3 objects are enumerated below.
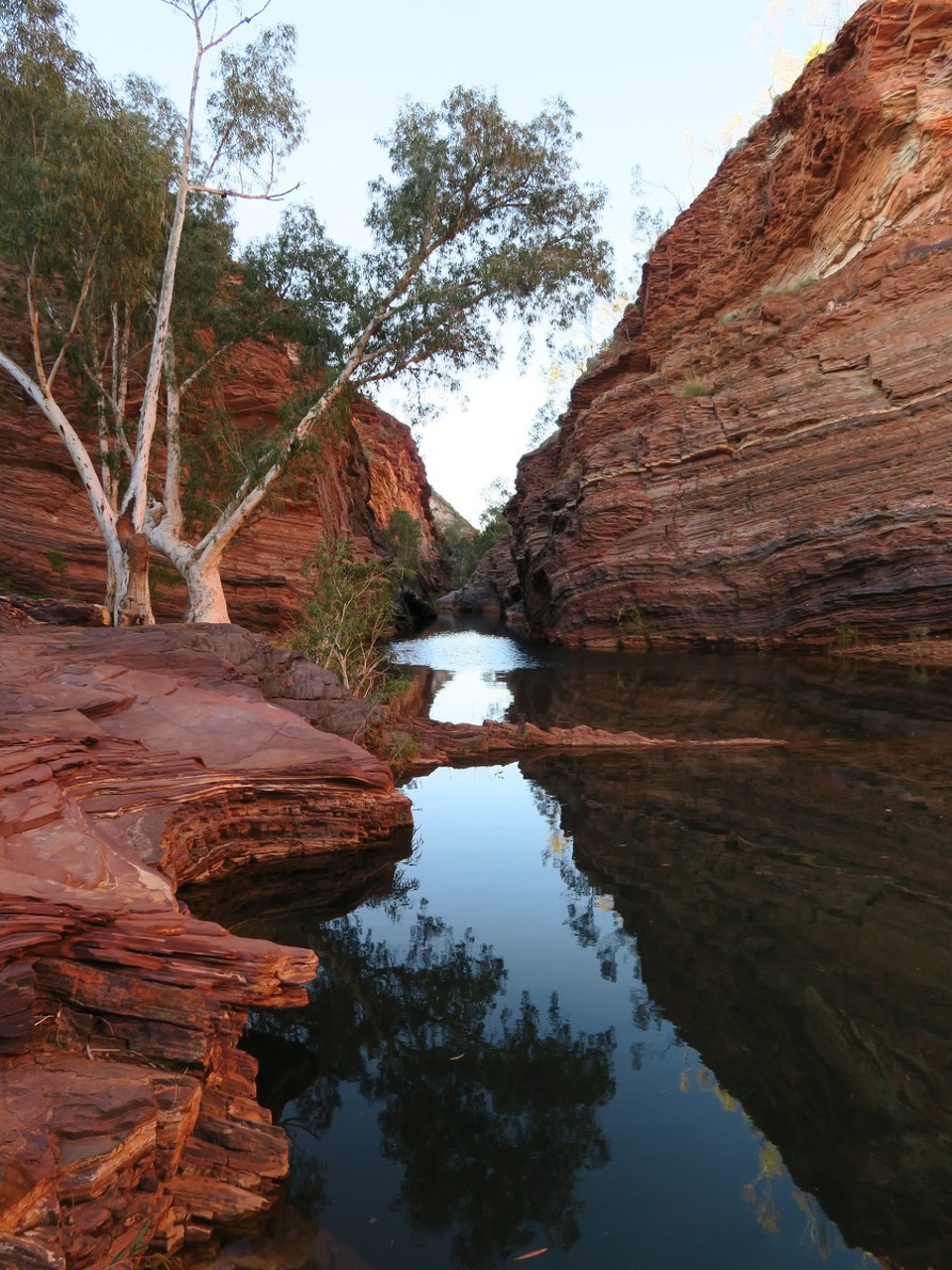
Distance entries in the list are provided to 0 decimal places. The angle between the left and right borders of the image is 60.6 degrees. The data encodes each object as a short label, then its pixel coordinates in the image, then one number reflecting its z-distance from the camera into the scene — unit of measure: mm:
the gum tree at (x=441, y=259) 17719
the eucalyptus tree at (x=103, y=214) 14898
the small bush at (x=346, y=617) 12734
